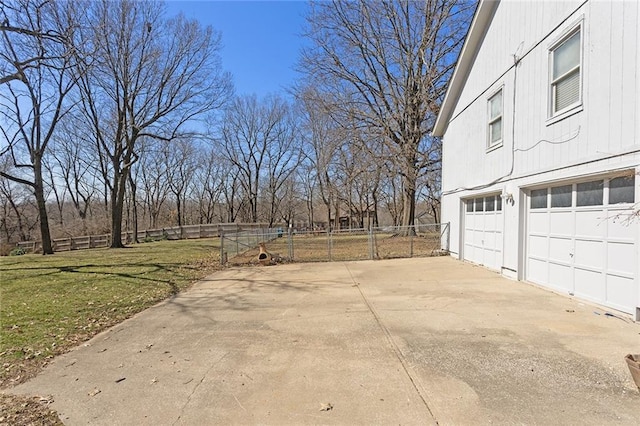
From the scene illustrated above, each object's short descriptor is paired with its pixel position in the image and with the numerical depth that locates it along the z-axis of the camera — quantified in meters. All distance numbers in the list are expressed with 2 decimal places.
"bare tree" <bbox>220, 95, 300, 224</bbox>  43.34
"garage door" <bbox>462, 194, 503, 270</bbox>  9.68
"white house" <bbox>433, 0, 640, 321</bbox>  5.37
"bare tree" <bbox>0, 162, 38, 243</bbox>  34.38
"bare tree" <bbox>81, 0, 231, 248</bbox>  21.22
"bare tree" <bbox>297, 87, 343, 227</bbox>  22.31
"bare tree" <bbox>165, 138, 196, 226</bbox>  44.38
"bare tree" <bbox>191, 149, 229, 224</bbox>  47.00
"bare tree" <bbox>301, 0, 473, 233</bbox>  19.05
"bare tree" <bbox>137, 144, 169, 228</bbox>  45.03
